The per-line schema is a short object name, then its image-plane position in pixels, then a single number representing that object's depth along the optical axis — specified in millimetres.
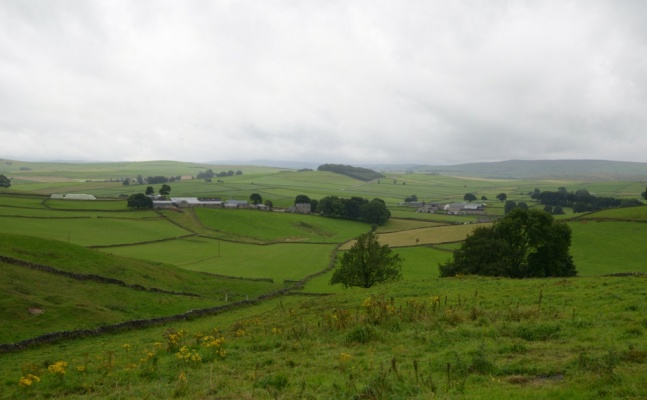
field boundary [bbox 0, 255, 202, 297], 36469
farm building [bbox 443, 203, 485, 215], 144125
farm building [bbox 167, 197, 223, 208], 126338
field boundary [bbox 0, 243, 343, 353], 23255
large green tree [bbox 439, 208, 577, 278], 44344
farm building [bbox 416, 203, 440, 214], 145500
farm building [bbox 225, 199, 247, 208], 141375
